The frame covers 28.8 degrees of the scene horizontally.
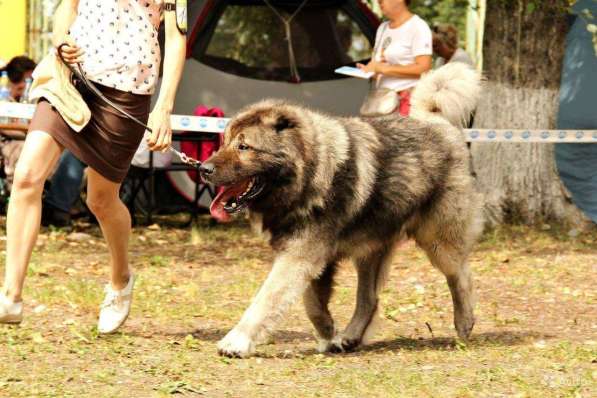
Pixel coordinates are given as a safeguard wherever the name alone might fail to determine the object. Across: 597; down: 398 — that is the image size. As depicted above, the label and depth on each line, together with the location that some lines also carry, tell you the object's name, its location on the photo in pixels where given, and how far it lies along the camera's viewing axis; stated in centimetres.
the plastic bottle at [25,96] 1070
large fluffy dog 532
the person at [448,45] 1062
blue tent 1083
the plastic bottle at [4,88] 1085
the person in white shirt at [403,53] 917
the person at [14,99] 1027
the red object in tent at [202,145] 1055
